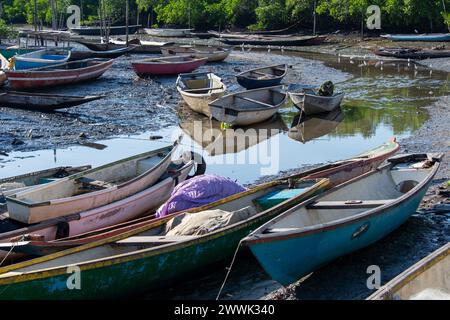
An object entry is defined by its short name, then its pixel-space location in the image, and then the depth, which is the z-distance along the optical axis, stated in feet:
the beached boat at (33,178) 36.22
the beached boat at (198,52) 112.64
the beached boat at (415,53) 111.86
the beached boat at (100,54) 106.32
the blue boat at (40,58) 92.40
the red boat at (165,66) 94.43
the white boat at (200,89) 67.51
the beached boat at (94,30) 176.76
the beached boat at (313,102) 67.26
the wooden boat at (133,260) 25.31
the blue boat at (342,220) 26.96
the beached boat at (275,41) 138.92
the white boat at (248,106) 62.08
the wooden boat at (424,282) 21.48
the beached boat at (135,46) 118.42
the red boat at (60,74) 80.48
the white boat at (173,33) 166.81
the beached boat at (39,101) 66.80
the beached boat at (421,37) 124.57
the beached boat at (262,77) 78.02
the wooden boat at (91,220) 29.43
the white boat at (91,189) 32.32
